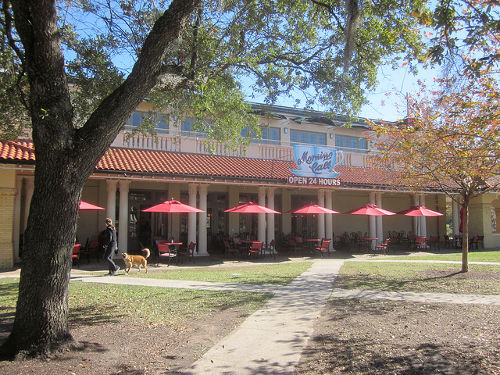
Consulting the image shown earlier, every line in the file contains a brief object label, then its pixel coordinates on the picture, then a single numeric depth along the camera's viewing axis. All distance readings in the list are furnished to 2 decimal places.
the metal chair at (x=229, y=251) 16.69
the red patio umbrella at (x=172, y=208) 14.15
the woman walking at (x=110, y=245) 11.45
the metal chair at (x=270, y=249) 17.00
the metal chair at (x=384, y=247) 18.48
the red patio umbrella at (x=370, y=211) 18.00
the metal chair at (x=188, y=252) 14.99
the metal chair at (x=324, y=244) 17.72
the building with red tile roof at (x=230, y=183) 14.20
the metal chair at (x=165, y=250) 13.92
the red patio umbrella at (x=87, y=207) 13.08
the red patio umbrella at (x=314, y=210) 17.08
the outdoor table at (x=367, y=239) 19.33
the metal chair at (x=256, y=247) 16.08
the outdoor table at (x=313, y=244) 19.21
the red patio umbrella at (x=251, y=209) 15.76
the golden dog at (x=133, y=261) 11.74
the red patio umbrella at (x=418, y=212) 18.74
